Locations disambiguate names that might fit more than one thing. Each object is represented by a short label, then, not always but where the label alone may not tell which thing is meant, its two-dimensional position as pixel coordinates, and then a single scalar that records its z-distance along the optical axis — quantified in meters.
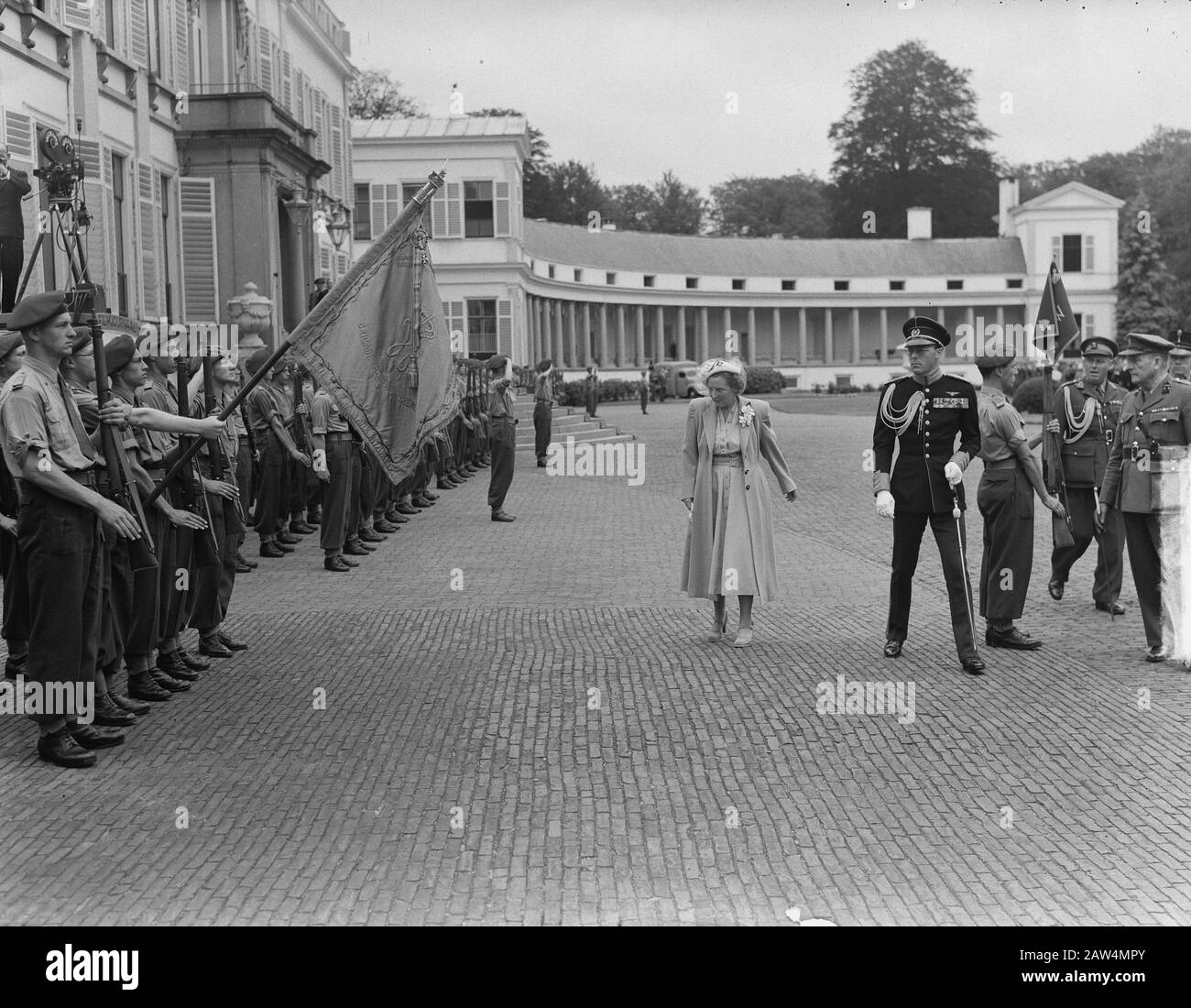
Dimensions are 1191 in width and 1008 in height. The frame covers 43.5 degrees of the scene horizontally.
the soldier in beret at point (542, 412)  26.83
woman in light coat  9.77
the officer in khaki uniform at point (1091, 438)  10.87
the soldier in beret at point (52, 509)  6.59
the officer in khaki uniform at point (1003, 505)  9.60
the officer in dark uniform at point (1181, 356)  13.35
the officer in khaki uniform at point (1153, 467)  9.14
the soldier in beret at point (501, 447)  18.06
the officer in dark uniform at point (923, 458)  9.04
